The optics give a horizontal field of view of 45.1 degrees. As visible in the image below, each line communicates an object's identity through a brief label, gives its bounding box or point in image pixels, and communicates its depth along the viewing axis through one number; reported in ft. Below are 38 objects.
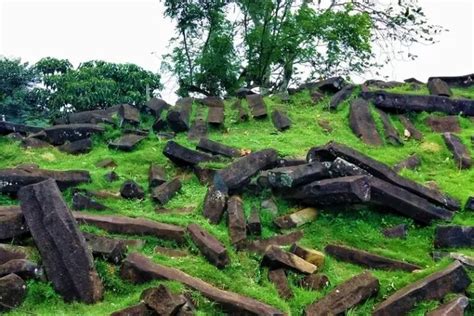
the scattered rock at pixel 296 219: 22.09
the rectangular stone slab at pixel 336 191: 21.27
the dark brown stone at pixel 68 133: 33.30
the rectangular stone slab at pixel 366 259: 19.86
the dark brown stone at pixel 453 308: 16.42
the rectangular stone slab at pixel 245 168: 23.34
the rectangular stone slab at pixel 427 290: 17.31
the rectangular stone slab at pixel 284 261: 19.06
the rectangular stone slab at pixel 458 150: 28.19
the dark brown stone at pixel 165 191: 24.07
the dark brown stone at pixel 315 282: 18.72
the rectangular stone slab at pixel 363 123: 31.63
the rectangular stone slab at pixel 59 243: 16.98
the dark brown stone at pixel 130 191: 24.55
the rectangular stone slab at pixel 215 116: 34.42
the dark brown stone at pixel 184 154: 27.12
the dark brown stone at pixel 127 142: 30.94
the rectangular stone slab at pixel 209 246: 18.77
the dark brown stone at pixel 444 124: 33.06
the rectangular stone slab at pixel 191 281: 16.62
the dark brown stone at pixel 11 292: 16.19
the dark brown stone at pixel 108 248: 18.39
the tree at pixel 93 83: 53.98
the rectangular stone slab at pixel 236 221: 20.58
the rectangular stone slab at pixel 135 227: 20.26
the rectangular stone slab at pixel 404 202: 21.88
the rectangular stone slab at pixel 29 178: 23.52
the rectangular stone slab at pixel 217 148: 28.55
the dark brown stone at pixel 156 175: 26.00
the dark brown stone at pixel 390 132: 31.42
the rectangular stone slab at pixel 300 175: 22.65
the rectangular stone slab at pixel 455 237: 20.89
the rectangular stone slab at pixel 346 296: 17.24
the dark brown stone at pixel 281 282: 18.24
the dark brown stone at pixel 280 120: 33.81
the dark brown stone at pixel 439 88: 36.94
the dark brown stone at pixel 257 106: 35.24
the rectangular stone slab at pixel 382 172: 23.04
